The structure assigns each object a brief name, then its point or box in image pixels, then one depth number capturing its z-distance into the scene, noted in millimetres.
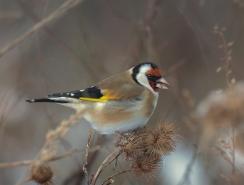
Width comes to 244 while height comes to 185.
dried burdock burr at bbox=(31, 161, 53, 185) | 4348
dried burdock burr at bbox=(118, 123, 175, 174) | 5445
